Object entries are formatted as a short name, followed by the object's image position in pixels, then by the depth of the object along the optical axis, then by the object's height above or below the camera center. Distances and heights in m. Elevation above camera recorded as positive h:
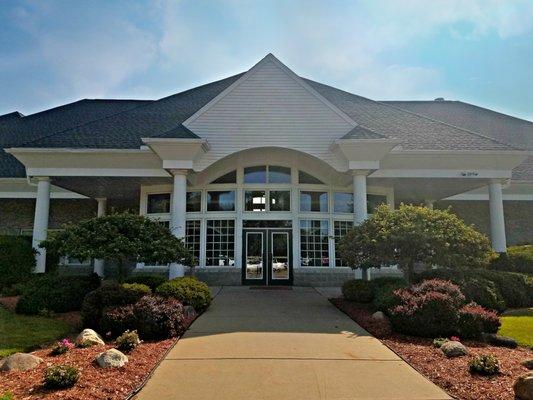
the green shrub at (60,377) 5.77 -1.61
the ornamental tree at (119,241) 10.98 +0.37
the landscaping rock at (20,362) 6.66 -1.65
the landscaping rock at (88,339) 8.09 -1.55
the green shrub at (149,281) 12.18 -0.70
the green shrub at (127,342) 7.81 -1.54
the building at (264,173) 16.97 +3.40
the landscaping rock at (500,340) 8.59 -1.70
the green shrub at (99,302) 9.85 -1.05
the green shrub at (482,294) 11.78 -1.06
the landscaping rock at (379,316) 10.41 -1.48
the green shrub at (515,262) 16.23 -0.27
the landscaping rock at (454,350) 7.60 -1.66
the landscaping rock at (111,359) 6.67 -1.60
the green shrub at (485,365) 6.47 -1.64
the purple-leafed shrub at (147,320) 8.84 -1.31
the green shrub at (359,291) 12.96 -1.06
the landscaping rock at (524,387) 5.50 -1.68
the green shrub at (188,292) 11.09 -0.95
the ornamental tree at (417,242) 11.92 +0.35
